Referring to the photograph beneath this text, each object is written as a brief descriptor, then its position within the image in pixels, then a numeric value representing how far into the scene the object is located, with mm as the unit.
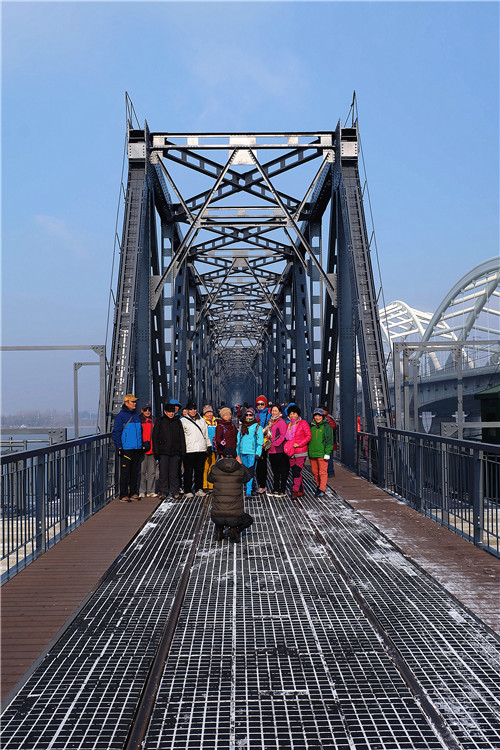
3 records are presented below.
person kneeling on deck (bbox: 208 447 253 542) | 7879
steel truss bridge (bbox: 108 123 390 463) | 13914
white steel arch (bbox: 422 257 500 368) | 52062
